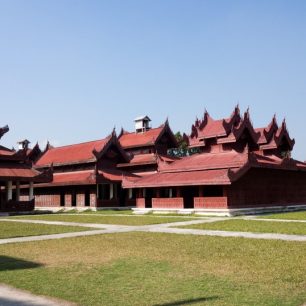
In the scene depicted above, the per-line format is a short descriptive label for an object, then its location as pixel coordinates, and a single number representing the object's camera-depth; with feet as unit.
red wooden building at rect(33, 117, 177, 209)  134.62
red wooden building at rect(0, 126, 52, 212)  116.88
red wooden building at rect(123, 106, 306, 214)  96.94
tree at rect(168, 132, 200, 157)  256.23
